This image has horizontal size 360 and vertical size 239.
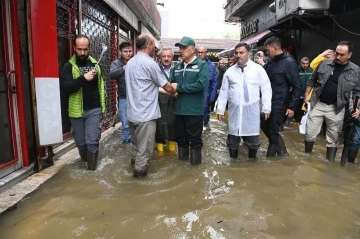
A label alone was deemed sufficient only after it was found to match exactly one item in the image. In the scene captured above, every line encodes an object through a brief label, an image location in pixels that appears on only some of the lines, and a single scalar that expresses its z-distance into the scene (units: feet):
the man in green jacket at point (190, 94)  13.69
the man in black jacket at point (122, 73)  17.21
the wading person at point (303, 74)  25.78
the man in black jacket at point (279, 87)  15.48
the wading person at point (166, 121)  16.21
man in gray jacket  14.89
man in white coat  14.98
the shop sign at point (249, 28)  50.37
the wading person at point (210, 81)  22.54
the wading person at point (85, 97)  12.55
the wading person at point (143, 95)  12.34
